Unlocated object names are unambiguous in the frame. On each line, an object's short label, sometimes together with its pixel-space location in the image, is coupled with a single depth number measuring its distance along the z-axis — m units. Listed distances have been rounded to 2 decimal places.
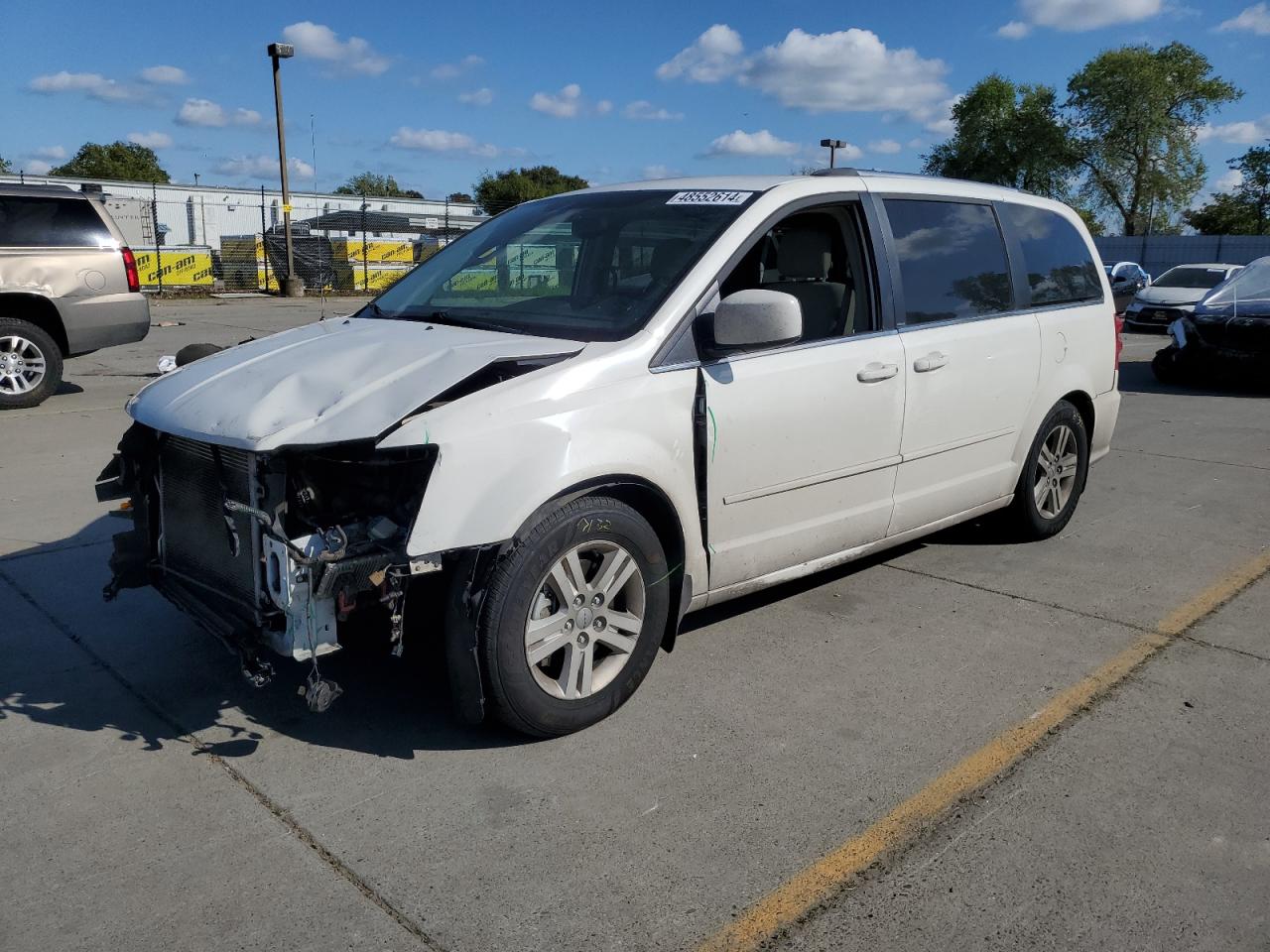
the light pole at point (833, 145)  34.50
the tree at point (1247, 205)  59.38
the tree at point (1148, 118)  59.91
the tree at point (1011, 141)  63.94
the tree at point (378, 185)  88.31
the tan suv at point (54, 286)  9.61
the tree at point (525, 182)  71.31
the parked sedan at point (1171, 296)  19.97
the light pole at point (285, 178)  26.00
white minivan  3.18
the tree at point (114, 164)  78.75
